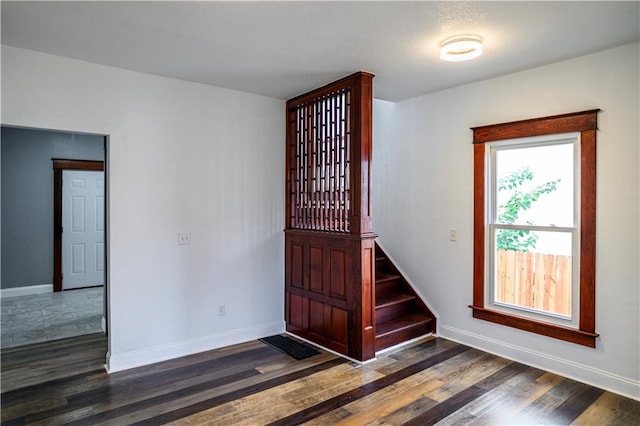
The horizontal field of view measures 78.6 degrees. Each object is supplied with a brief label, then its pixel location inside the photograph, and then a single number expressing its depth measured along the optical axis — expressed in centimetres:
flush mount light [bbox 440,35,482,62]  277
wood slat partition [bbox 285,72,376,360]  362
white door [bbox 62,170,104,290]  658
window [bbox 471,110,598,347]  317
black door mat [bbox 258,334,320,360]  383
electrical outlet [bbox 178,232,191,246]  382
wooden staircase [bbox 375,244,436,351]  399
